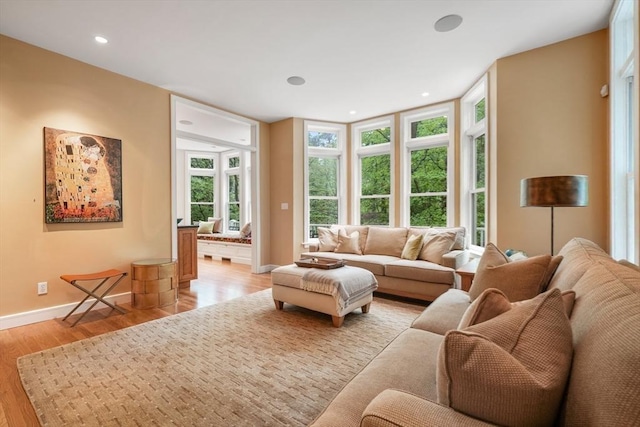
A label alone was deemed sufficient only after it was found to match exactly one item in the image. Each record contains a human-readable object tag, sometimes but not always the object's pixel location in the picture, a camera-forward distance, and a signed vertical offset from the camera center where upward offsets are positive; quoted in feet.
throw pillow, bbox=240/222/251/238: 22.48 -1.55
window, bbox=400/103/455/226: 15.34 +2.41
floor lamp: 7.35 +0.44
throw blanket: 9.38 -2.43
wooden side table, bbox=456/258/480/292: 9.20 -2.11
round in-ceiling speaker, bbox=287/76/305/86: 12.59 +5.70
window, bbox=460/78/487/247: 13.50 +2.14
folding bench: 9.86 -2.51
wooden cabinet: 14.52 -2.21
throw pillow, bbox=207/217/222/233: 25.82 -1.23
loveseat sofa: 11.93 -2.18
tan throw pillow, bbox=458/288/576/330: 3.21 -1.09
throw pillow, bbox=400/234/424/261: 13.60 -1.79
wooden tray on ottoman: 10.48 -1.96
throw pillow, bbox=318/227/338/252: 16.05 -1.59
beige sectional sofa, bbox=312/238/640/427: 2.06 -1.25
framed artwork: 10.24 +1.32
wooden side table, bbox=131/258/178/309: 11.46 -2.87
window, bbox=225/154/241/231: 26.30 +1.75
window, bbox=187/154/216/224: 27.22 +2.19
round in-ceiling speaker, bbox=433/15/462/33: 8.56 +5.61
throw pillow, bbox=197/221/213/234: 25.20 -1.43
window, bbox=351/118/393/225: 17.56 +2.44
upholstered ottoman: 9.45 -2.68
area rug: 5.54 -3.79
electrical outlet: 10.11 -2.61
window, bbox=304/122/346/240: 18.79 +2.29
